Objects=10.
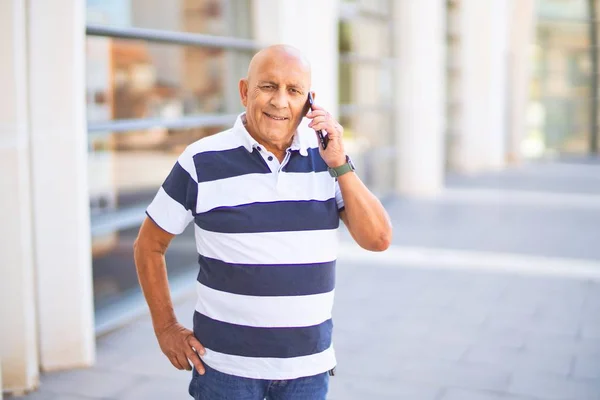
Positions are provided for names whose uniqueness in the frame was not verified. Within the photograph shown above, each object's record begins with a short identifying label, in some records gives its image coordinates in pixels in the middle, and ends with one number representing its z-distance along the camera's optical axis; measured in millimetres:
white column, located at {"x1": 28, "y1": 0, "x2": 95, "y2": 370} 4270
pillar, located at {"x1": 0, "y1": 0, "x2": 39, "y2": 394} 4012
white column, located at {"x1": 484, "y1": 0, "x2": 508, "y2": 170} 17219
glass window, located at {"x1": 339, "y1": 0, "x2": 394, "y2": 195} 11078
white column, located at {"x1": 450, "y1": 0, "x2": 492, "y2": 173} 16984
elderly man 2133
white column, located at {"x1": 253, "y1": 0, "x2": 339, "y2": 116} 7457
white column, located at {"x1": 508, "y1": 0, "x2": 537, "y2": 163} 18266
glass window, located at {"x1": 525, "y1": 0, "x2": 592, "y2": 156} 21312
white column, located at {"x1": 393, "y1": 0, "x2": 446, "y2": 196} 12305
